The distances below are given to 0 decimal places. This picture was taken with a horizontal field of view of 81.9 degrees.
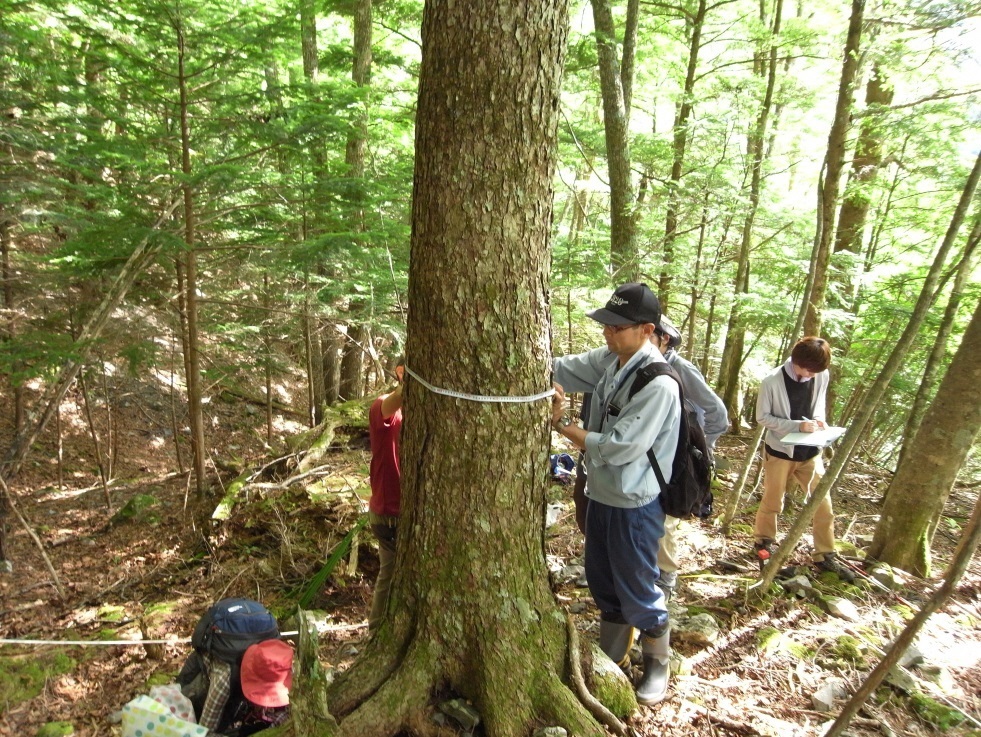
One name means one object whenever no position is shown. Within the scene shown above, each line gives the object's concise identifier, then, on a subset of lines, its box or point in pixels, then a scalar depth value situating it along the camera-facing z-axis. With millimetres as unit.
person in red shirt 3758
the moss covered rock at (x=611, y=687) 2838
